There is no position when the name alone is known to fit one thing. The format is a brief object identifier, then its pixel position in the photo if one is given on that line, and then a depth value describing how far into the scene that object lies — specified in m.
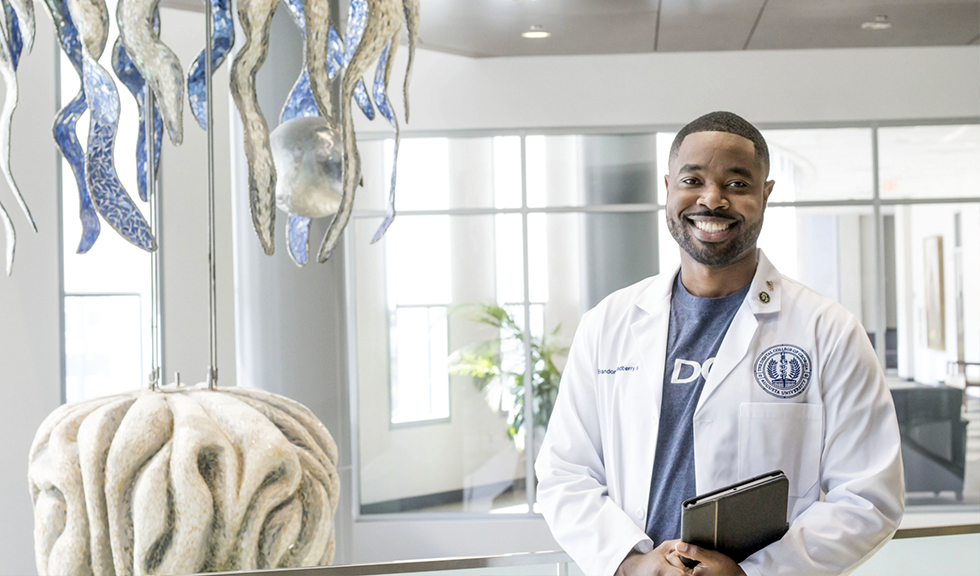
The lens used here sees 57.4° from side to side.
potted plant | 7.10
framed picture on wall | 6.82
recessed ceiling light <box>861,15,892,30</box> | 6.14
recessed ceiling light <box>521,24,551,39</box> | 6.30
